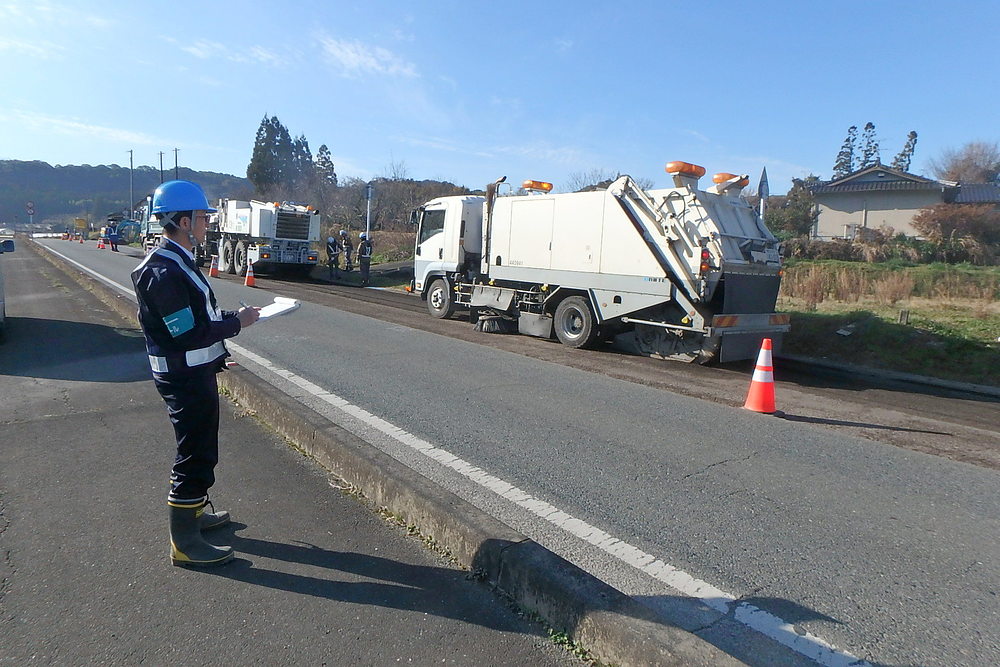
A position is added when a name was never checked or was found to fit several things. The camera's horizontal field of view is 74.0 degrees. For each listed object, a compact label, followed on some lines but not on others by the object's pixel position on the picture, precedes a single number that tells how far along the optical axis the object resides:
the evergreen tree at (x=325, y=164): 84.26
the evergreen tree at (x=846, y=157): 85.31
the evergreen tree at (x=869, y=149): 84.00
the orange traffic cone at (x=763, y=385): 6.93
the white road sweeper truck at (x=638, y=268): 9.77
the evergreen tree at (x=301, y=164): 85.32
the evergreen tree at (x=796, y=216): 38.06
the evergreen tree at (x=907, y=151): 75.70
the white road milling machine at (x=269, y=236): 25.38
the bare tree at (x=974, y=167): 54.56
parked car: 10.61
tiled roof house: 37.19
